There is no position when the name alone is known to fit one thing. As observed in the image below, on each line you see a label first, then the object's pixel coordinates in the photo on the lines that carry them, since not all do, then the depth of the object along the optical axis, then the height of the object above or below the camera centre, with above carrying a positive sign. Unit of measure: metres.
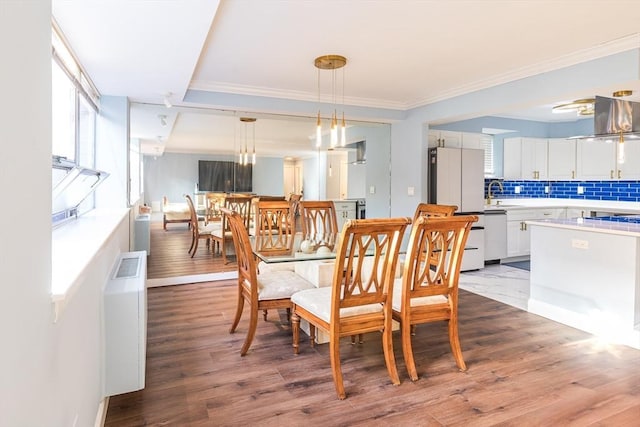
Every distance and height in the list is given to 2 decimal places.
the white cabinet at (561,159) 6.71 +0.86
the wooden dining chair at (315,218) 4.07 -0.10
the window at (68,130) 2.19 +0.55
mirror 5.09 +0.77
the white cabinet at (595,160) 6.28 +0.81
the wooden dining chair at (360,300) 2.24 -0.55
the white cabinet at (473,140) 5.98 +1.04
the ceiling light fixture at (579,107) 5.18 +1.42
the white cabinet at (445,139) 5.74 +1.03
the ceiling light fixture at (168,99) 4.07 +1.13
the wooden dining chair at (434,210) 3.65 -0.01
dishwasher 5.89 -0.38
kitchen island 3.11 -0.57
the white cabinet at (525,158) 6.71 +0.87
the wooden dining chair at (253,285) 2.75 -0.57
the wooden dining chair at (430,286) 2.40 -0.49
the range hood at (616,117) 3.69 +0.88
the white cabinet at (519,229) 6.13 -0.31
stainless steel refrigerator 5.50 +0.35
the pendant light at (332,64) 3.57 +1.36
